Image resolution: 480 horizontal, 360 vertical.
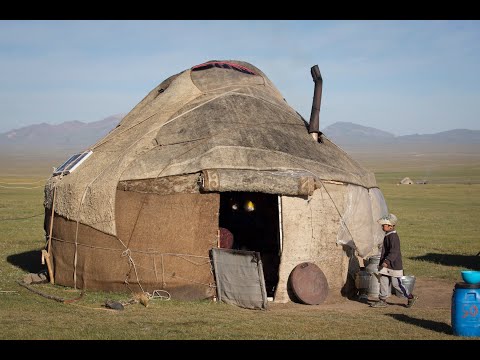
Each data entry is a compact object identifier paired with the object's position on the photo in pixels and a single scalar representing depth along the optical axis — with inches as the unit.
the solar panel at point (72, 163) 491.5
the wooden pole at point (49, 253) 484.4
